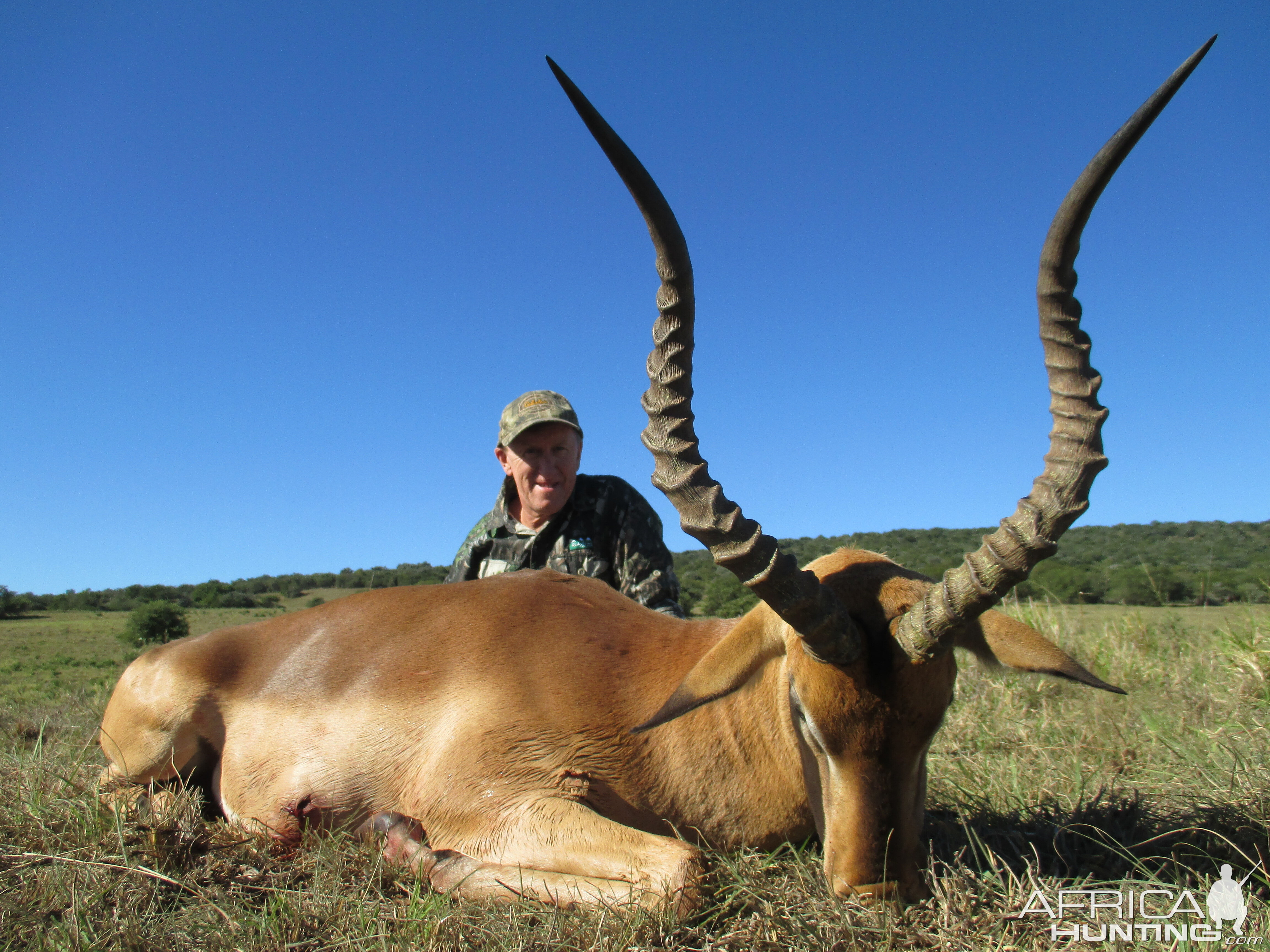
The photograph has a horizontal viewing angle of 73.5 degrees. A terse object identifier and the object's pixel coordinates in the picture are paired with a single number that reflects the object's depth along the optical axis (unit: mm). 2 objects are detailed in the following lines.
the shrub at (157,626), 37031
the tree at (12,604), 59094
